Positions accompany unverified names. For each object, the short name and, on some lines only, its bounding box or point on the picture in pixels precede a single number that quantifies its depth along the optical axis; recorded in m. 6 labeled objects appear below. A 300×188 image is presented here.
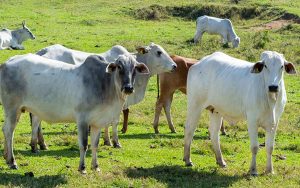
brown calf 15.49
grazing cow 31.72
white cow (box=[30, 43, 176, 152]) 14.11
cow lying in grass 29.54
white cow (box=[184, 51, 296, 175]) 10.40
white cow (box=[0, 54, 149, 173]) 10.34
